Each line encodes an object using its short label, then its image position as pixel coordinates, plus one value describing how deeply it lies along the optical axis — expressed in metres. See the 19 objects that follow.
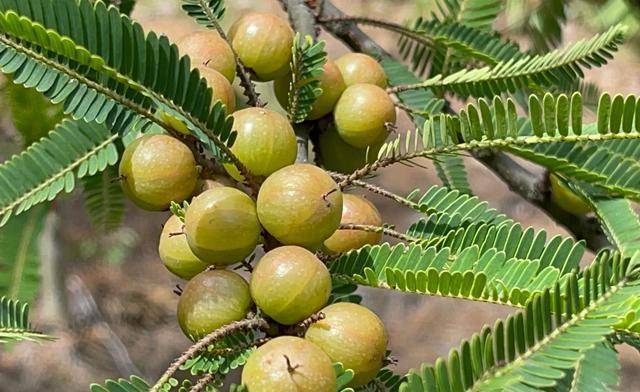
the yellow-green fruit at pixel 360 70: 0.65
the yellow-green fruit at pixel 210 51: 0.61
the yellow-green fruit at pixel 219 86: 0.59
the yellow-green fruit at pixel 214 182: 0.59
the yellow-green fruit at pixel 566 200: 0.70
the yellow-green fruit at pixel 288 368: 0.54
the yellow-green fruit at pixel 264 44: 0.63
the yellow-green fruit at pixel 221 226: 0.56
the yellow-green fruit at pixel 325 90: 0.64
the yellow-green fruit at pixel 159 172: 0.59
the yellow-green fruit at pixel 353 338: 0.56
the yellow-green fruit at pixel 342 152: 0.64
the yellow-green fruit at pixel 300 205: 0.57
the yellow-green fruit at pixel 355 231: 0.60
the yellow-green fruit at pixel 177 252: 0.58
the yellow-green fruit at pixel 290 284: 0.56
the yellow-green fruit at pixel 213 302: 0.56
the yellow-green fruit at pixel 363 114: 0.63
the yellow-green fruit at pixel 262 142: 0.58
